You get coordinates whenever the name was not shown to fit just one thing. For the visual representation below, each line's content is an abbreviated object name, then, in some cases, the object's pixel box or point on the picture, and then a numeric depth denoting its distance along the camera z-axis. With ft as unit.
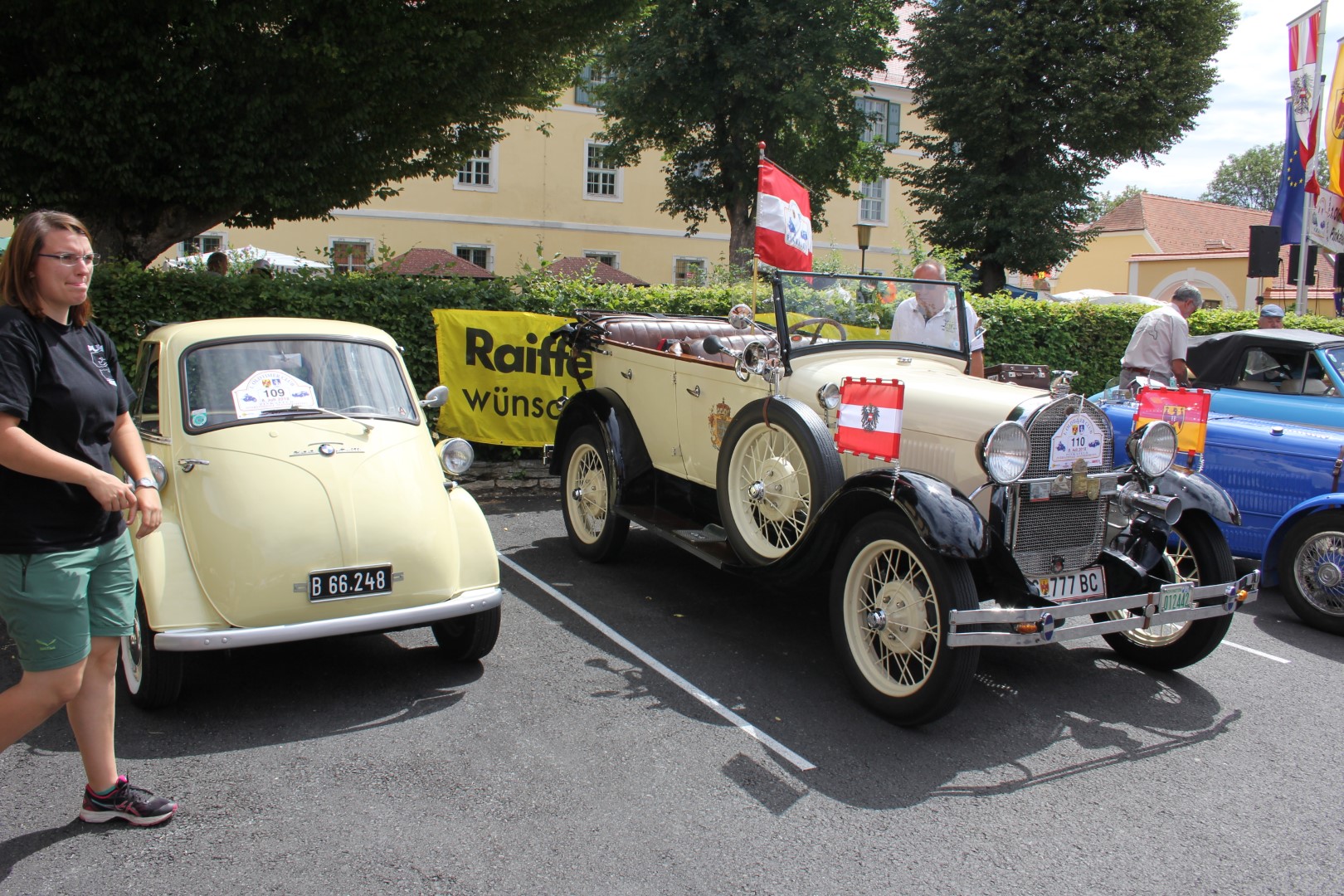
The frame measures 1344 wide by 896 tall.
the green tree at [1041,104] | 73.67
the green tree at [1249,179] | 256.11
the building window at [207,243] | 82.17
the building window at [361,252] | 93.91
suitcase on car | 23.84
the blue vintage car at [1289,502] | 19.29
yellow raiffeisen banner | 30.01
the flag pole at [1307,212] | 46.83
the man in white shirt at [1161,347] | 26.76
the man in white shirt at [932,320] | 19.62
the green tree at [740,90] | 80.02
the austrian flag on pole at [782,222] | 20.13
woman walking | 9.28
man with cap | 35.47
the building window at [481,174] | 99.09
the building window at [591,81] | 87.99
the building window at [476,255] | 100.63
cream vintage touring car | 13.09
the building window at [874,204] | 125.18
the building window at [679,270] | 110.05
